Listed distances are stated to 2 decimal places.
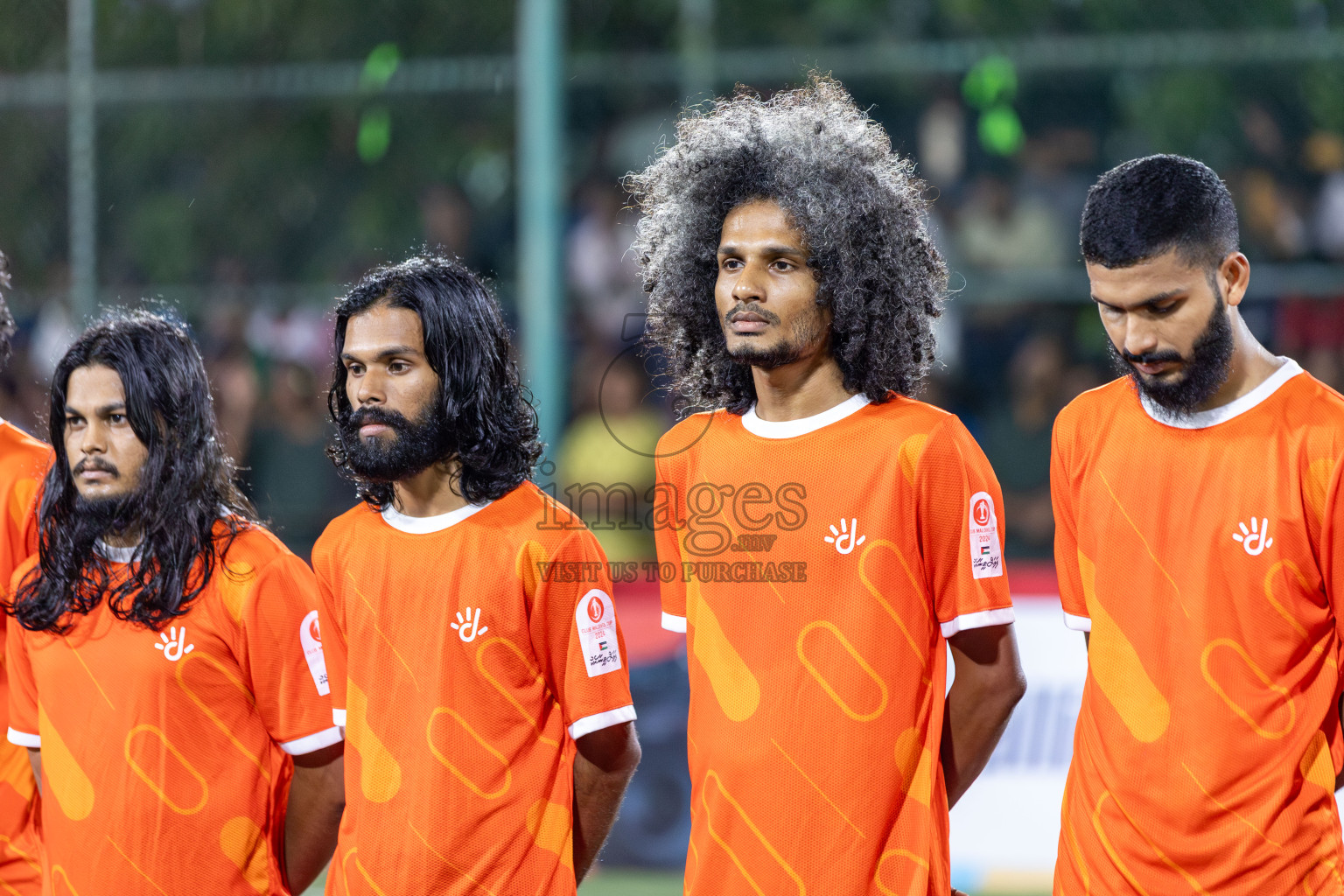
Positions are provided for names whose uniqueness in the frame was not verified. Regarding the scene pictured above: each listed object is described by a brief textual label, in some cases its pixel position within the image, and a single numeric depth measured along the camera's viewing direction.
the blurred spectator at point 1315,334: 16.00
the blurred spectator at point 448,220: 18.87
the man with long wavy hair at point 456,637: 7.27
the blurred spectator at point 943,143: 17.81
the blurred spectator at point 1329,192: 16.75
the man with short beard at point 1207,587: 6.73
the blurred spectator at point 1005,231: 17.59
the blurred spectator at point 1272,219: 16.64
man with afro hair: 6.98
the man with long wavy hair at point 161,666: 7.55
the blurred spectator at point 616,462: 15.75
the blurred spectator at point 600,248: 18.19
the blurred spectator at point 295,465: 17.12
